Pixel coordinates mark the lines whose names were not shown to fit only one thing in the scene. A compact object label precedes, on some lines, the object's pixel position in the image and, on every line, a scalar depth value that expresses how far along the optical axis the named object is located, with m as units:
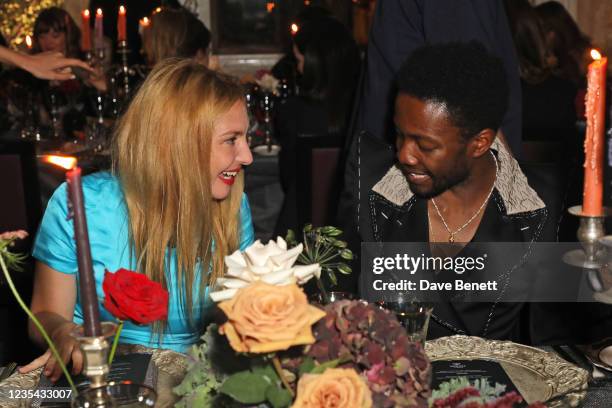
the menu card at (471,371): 1.82
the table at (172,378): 1.81
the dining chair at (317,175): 3.93
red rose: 1.49
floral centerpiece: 1.36
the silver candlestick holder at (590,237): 1.60
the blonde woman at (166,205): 2.22
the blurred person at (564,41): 4.92
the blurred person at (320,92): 4.46
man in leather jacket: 2.20
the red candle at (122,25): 4.90
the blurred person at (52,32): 5.93
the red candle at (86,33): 5.05
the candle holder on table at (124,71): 5.07
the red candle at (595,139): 1.59
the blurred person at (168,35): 5.07
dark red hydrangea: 1.42
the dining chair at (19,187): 3.89
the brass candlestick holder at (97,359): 1.45
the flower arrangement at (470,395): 1.49
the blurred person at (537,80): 4.60
